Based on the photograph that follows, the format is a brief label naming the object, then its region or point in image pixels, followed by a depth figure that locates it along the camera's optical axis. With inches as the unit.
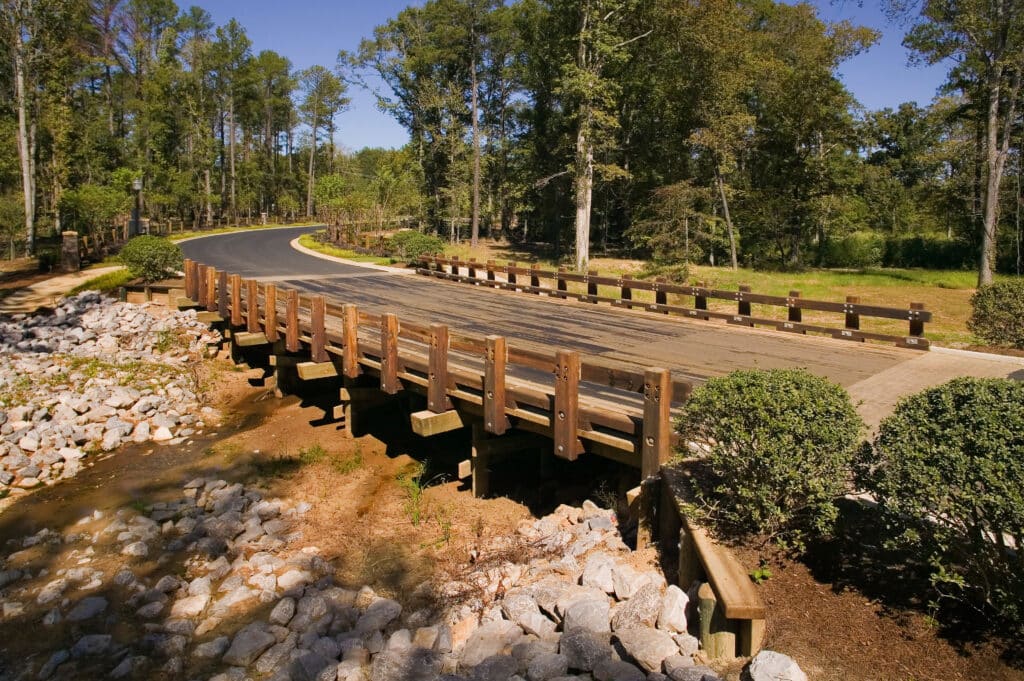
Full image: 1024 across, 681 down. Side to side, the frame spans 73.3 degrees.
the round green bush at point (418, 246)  1037.8
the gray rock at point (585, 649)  188.2
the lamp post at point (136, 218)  1129.4
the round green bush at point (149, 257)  770.8
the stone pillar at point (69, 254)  1012.5
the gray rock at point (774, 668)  149.5
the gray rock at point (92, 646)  251.4
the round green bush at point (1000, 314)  490.9
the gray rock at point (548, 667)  188.2
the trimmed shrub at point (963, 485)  148.3
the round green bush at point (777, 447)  184.5
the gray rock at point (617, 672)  176.2
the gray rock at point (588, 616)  201.0
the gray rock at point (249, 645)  240.1
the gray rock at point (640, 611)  195.8
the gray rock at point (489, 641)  212.4
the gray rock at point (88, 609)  275.3
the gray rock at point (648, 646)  179.0
